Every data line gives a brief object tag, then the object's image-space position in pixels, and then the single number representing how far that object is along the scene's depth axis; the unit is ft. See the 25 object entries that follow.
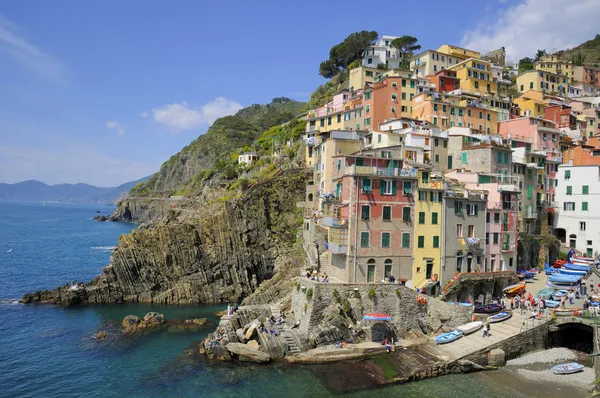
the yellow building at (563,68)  318.45
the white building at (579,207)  168.86
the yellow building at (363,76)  264.72
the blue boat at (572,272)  141.20
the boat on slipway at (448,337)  115.04
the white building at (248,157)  290.85
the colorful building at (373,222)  127.44
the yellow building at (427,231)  132.05
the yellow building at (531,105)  237.61
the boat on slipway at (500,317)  120.37
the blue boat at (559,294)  131.13
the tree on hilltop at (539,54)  413.80
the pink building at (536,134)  201.57
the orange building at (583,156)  177.19
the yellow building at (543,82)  282.36
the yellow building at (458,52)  276.00
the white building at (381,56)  297.53
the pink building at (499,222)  143.02
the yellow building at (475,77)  238.68
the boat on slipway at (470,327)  116.78
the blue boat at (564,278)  136.98
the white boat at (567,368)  101.04
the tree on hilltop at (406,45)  315.78
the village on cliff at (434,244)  115.75
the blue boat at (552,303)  125.49
